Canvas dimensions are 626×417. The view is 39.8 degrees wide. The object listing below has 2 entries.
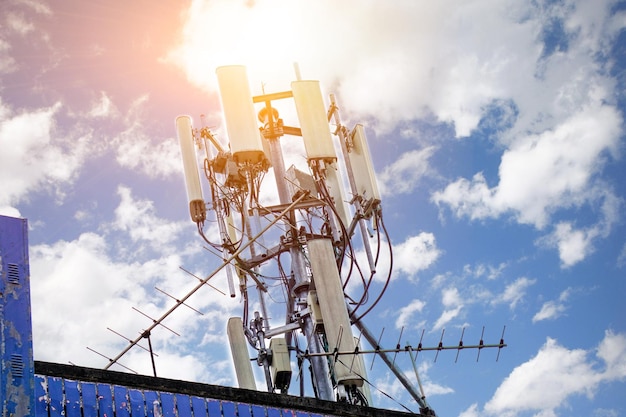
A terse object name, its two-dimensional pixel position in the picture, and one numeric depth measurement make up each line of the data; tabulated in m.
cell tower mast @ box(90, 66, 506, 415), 24.19
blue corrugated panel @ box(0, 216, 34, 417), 11.17
